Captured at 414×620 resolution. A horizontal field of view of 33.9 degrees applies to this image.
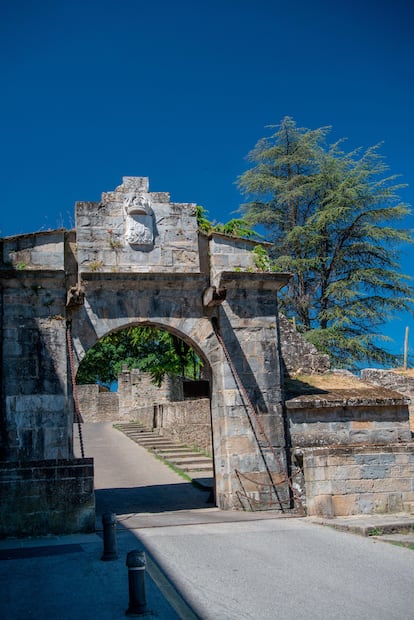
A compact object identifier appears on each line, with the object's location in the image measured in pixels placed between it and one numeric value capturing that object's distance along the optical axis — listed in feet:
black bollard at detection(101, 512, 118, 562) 24.18
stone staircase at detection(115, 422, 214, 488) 56.59
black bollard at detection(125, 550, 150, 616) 17.48
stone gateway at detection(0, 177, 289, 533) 35.99
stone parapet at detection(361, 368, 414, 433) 69.36
